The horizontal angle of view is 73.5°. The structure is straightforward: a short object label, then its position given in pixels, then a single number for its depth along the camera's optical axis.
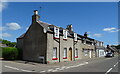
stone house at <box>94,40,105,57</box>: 27.60
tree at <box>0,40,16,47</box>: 54.95
